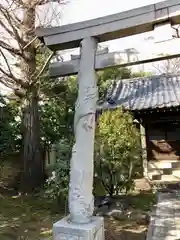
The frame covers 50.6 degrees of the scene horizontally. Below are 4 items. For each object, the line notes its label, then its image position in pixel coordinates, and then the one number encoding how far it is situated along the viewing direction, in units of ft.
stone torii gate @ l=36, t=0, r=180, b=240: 7.66
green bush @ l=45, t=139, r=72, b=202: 13.35
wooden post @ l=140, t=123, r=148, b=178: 23.01
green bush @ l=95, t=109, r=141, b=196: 14.97
